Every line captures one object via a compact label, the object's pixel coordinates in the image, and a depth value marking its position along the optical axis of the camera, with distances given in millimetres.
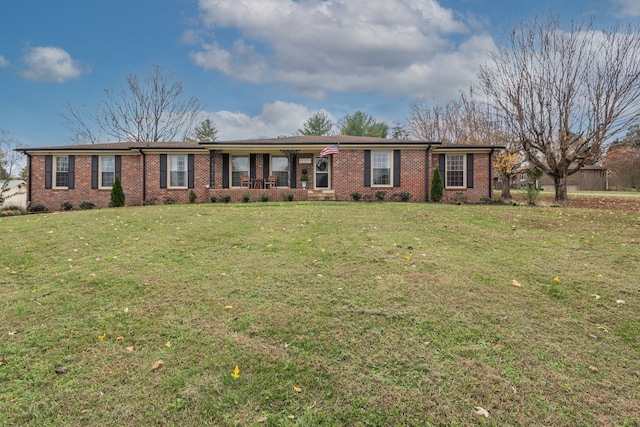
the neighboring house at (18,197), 17003
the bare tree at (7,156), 32925
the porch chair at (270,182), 16688
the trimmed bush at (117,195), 14523
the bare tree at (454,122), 23527
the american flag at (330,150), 14680
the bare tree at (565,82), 13656
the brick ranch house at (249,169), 15836
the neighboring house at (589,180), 36091
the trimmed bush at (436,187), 14633
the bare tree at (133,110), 28594
